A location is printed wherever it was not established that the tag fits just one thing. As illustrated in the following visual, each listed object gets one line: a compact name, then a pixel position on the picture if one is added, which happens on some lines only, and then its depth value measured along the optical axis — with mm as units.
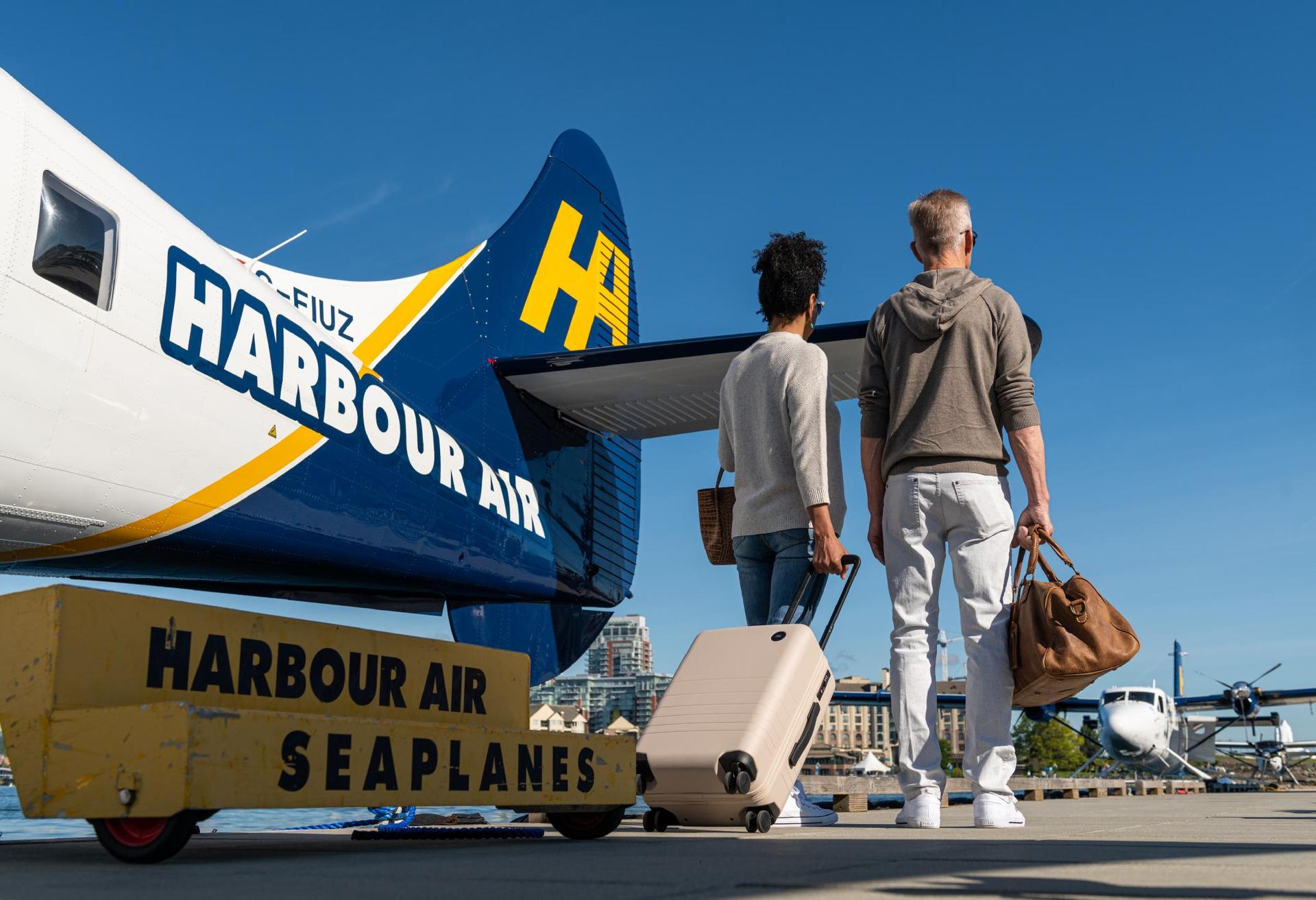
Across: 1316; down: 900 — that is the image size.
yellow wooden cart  2293
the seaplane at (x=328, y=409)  3734
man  3574
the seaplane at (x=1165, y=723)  28766
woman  4090
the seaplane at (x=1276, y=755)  43688
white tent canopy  79500
